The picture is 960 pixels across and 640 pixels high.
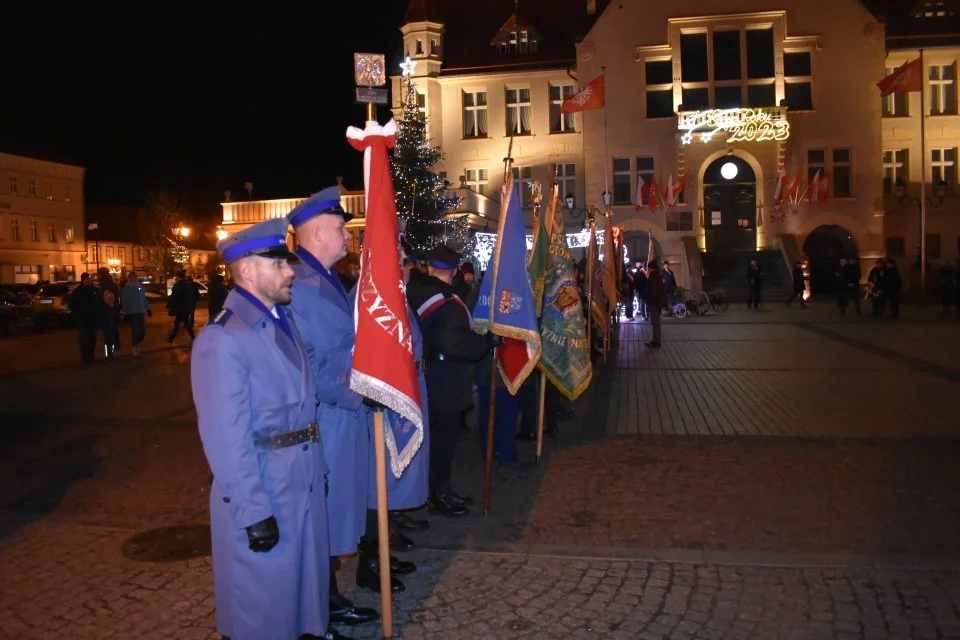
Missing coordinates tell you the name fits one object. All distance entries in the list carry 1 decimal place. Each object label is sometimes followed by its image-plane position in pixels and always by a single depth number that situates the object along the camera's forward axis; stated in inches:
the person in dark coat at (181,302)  858.1
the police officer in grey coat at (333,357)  181.0
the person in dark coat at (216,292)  679.3
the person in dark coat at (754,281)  1210.0
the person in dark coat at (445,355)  253.1
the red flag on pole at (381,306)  181.6
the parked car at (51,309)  1235.9
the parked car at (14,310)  1088.8
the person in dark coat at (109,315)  721.6
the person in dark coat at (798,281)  1239.4
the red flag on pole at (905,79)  1253.1
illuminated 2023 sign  1460.4
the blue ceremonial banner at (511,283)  293.4
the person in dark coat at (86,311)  697.6
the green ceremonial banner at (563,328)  359.9
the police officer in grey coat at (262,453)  136.6
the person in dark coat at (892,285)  1008.9
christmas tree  1061.1
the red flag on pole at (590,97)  1251.8
